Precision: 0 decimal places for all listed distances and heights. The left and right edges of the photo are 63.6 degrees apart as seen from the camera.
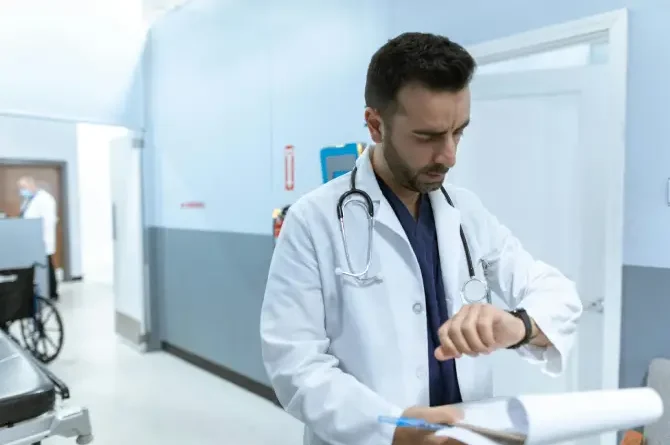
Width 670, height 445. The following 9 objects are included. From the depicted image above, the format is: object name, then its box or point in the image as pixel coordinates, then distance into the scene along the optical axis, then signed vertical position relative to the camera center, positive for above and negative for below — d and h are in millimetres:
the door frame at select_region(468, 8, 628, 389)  1870 +178
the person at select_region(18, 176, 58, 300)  6133 -177
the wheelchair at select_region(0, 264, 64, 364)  3533 -737
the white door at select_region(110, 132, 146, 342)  4531 -320
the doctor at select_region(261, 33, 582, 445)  828 -169
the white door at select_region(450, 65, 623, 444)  2066 +68
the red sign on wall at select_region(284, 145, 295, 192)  3213 +163
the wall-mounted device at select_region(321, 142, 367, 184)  2402 +168
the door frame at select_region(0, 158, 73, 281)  7988 -312
